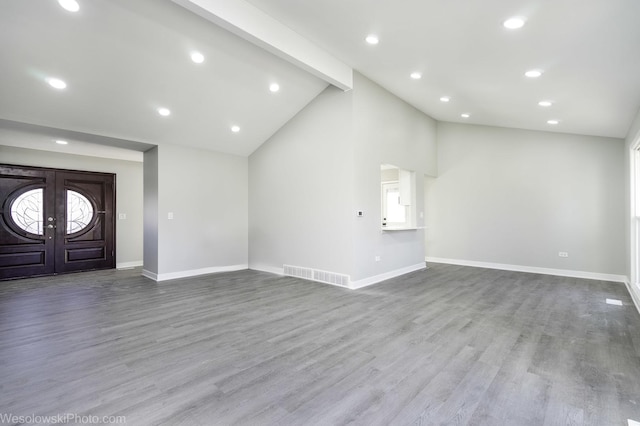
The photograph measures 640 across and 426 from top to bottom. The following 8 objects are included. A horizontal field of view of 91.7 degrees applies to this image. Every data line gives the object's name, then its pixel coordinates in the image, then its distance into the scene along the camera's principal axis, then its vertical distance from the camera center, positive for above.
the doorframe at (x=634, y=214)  4.53 -0.03
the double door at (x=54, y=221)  5.98 -0.12
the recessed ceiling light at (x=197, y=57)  4.02 +2.07
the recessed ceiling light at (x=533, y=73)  3.52 +1.61
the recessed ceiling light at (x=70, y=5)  3.02 +2.08
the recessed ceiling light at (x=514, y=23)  2.68 +1.68
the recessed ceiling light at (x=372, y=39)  3.66 +2.10
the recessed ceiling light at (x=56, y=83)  3.89 +1.69
